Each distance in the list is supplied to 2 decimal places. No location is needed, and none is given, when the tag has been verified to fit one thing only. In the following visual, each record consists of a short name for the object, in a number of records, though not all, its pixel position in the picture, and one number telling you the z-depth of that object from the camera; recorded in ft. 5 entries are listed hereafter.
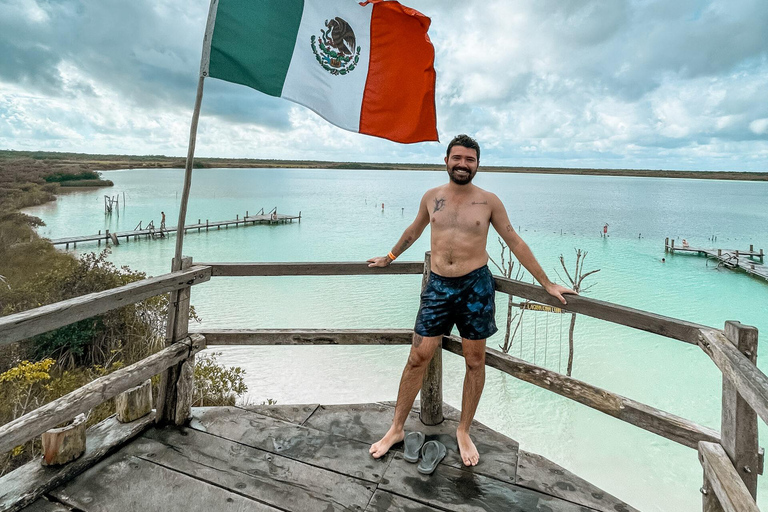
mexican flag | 9.44
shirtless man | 9.05
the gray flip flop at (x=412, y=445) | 8.88
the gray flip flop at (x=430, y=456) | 8.47
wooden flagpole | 8.94
